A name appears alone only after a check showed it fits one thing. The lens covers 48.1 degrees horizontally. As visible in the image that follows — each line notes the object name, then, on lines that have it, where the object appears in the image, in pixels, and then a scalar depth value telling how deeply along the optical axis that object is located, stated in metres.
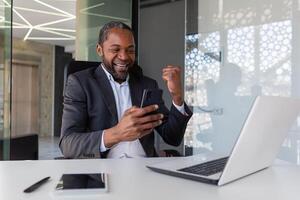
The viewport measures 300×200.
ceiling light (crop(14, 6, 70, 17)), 5.64
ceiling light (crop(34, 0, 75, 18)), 5.26
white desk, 0.70
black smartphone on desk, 0.70
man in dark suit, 1.29
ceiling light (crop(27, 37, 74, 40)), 8.28
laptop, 0.72
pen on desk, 0.72
